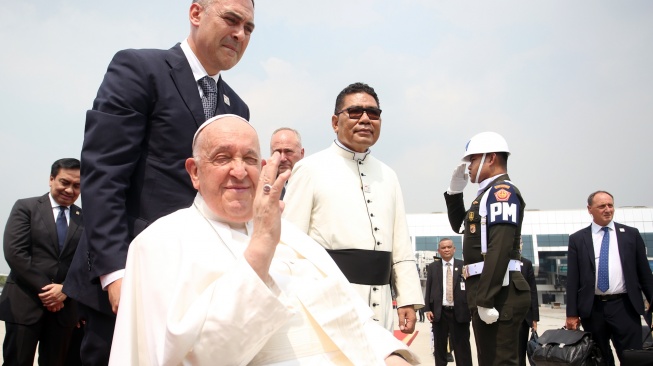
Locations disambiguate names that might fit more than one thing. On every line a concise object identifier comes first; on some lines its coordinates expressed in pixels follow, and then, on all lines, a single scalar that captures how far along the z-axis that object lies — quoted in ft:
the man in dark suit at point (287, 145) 18.22
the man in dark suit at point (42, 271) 16.62
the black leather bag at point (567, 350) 19.13
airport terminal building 160.86
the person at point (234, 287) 5.53
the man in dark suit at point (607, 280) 20.36
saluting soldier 14.64
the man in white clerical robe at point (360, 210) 11.39
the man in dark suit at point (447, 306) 27.96
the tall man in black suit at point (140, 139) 7.22
